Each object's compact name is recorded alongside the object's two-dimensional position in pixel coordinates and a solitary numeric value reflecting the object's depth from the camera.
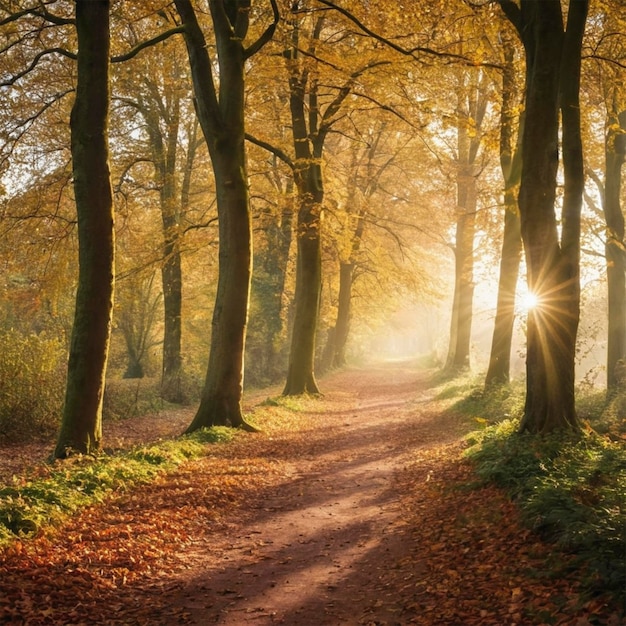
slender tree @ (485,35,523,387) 15.61
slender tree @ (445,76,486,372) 22.26
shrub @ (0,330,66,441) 13.51
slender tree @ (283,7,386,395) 17.09
